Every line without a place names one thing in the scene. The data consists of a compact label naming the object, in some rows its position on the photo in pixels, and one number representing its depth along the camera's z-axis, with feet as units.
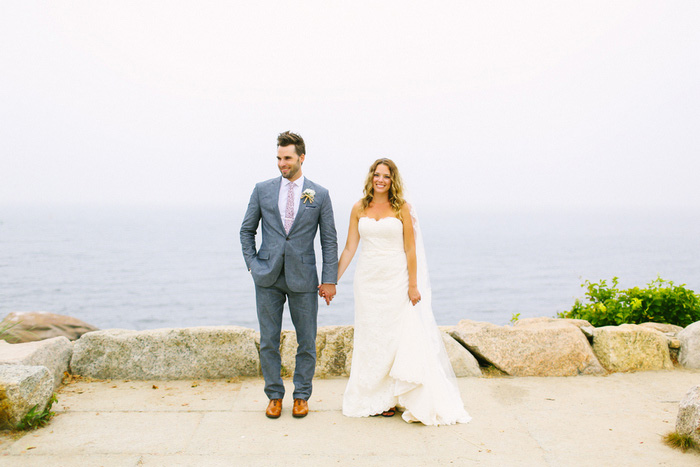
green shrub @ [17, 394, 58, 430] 13.73
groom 14.75
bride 15.26
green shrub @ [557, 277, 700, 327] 23.38
